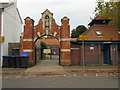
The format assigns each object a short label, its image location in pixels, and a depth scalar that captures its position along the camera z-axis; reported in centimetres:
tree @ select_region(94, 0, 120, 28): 1526
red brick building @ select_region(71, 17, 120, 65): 1764
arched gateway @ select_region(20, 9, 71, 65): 1753
